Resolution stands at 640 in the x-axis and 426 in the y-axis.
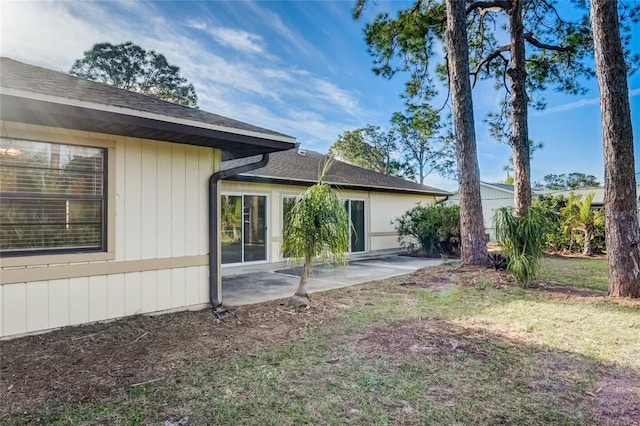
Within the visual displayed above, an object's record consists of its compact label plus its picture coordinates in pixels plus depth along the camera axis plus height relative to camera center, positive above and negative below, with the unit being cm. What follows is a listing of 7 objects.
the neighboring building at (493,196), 2475 +183
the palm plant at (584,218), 1276 +10
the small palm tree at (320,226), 562 -2
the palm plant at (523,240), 683 -36
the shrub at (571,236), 1296 -58
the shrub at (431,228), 1262 -18
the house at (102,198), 406 +41
